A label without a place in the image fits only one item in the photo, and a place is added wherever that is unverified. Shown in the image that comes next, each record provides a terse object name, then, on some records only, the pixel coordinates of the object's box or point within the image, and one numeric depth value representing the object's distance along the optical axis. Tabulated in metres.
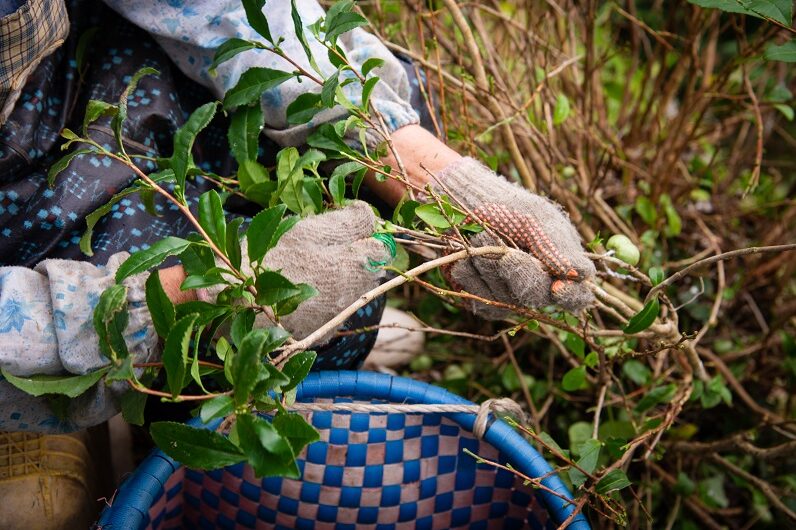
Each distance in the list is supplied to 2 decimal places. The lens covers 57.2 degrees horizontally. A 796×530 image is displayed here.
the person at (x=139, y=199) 0.86
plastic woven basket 1.07
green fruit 1.00
